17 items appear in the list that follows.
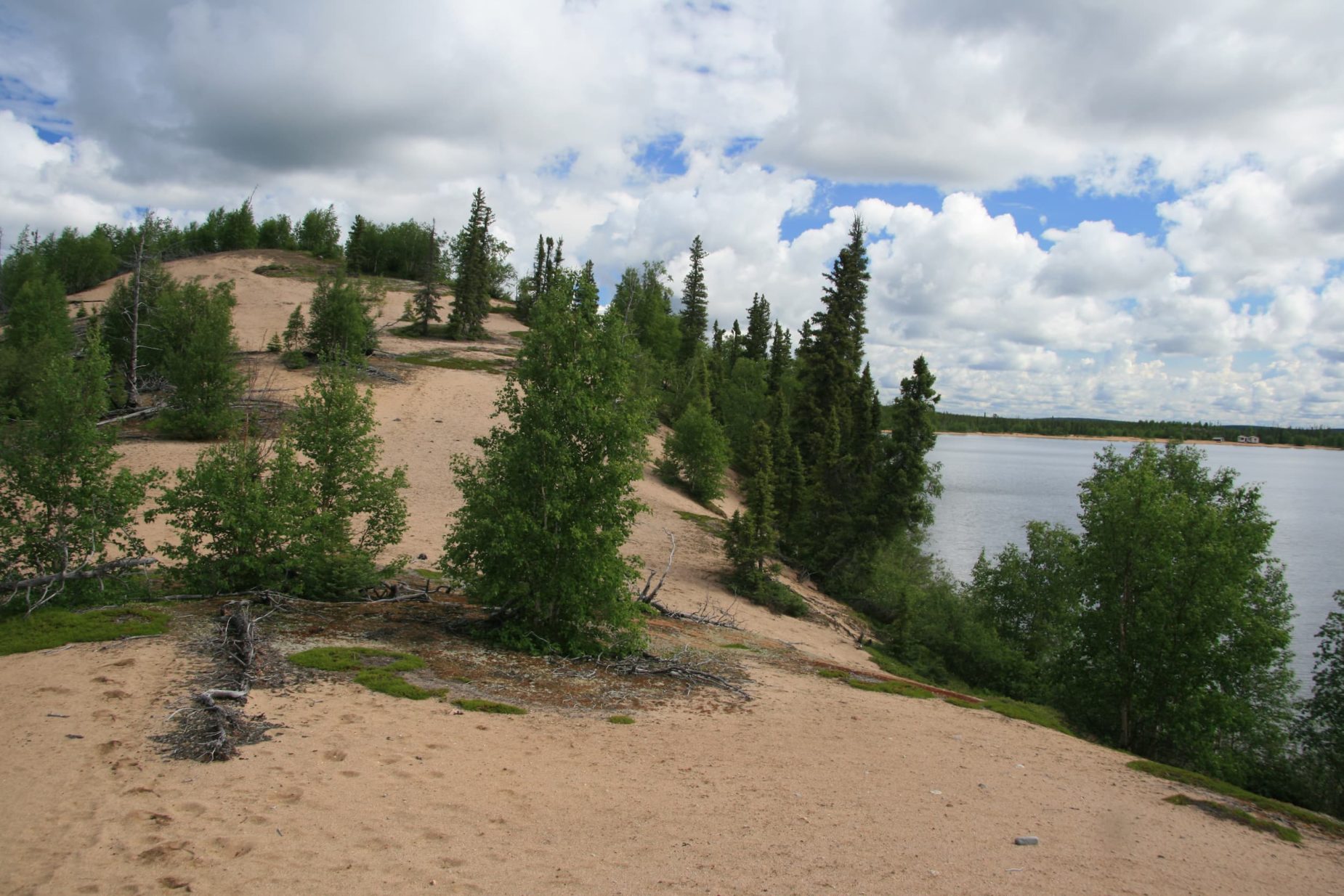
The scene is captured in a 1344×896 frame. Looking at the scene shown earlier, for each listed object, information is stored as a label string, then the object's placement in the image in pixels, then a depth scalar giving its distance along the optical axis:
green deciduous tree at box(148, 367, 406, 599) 13.41
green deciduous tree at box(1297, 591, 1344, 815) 16.31
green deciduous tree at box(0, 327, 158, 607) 11.55
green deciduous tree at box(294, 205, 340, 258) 101.94
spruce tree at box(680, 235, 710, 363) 74.19
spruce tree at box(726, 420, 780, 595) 25.80
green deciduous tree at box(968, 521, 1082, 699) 23.52
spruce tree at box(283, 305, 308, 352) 45.69
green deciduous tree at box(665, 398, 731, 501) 40.91
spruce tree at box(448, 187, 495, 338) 61.69
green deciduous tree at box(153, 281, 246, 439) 31.73
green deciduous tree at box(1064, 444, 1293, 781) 16.86
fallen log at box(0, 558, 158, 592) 11.63
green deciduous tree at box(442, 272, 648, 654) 13.10
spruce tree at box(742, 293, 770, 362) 80.56
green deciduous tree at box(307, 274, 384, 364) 44.12
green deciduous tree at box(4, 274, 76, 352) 38.03
